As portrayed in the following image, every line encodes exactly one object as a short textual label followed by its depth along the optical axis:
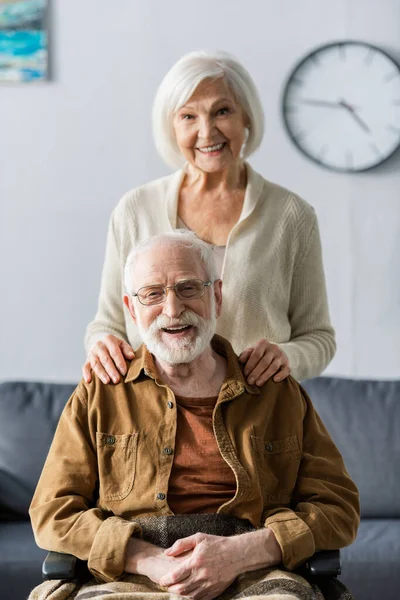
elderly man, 1.93
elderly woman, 2.29
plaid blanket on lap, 1.85
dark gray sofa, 3.18
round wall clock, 4.19
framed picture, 4.12
